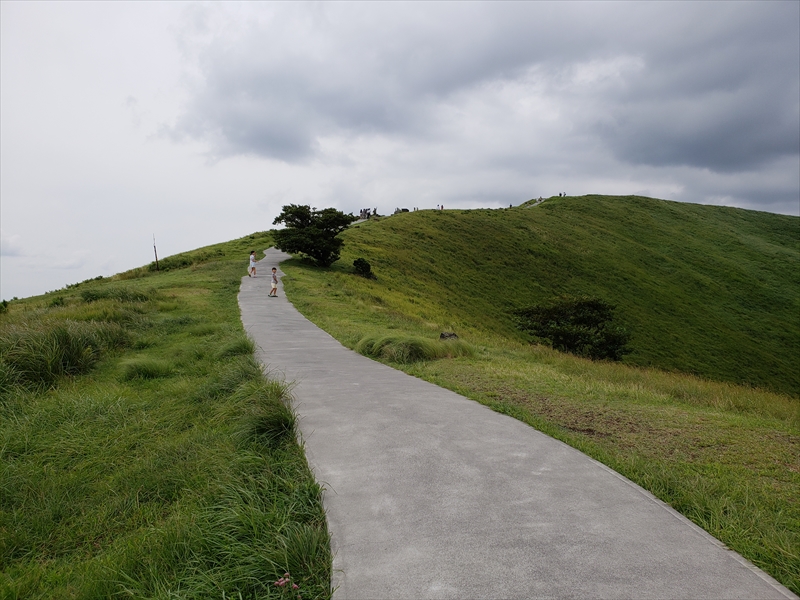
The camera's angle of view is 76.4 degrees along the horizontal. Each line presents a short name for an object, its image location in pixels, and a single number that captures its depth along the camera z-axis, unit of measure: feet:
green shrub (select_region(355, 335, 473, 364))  34.45
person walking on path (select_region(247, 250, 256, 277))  93.08
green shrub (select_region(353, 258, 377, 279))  108.99
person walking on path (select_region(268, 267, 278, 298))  72.29
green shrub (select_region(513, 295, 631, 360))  85.81
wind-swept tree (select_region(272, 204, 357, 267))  112.06
